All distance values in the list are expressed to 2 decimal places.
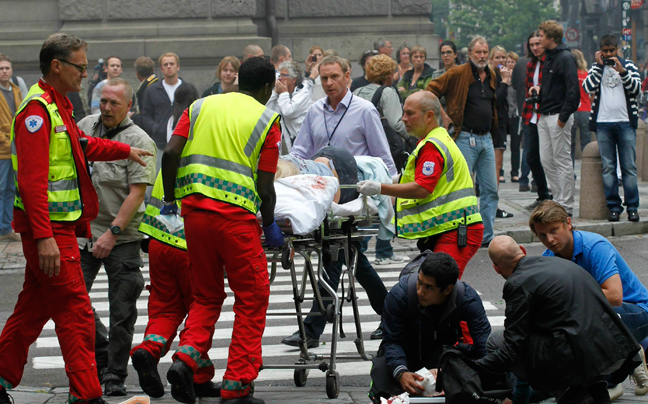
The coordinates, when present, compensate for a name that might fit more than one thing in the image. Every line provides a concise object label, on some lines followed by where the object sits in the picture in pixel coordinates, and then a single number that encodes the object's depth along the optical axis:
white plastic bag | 11.02
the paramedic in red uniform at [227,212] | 11.28
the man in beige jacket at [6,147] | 25.33
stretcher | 12.39
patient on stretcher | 13.02
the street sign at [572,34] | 85.19
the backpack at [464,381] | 10.57
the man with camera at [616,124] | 25.12
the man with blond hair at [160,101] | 26.16
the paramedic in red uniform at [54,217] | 10.71
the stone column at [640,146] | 34.91
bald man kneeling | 10.60
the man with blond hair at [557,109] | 25.17
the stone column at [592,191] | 25.66
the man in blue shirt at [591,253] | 11.84
